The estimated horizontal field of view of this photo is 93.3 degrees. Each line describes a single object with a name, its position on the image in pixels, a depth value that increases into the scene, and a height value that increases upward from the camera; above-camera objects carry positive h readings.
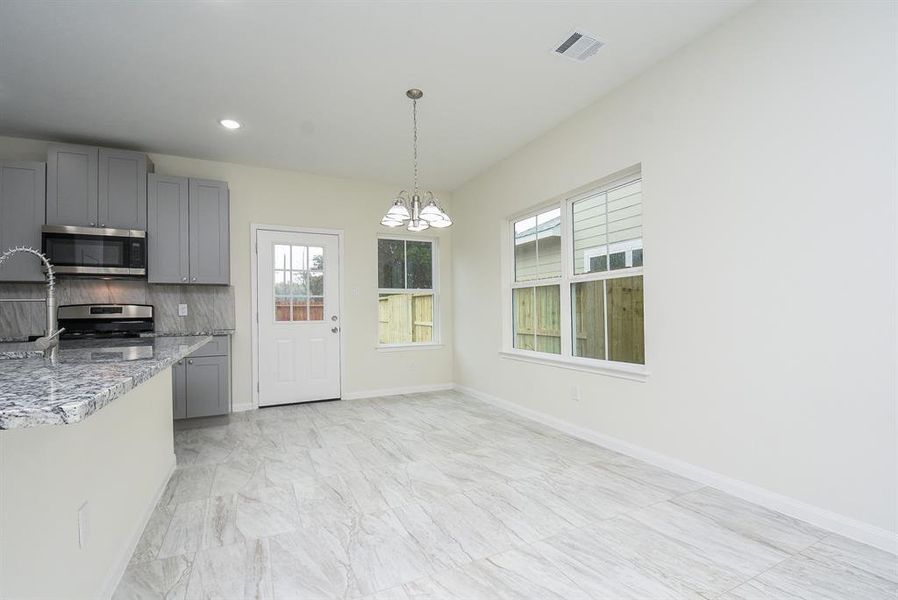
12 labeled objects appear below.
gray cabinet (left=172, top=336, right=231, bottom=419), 4.10 -0.67
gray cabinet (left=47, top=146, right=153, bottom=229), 3.81 +1.20
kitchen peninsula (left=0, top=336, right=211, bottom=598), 0.96 -0.50
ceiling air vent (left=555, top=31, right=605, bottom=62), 2.67 +1.70
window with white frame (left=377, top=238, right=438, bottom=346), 5.58 +0.26
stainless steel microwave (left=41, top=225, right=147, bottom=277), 3.72 +0.60
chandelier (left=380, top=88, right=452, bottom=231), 2.99 +0.70
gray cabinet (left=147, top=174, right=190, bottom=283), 4.17 +0.84
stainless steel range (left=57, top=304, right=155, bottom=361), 3.89 -0.05
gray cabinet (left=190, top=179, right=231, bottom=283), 4.35 +0.85
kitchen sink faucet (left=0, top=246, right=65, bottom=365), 1.76 -0.05
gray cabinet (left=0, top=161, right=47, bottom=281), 3.65 +0.92
